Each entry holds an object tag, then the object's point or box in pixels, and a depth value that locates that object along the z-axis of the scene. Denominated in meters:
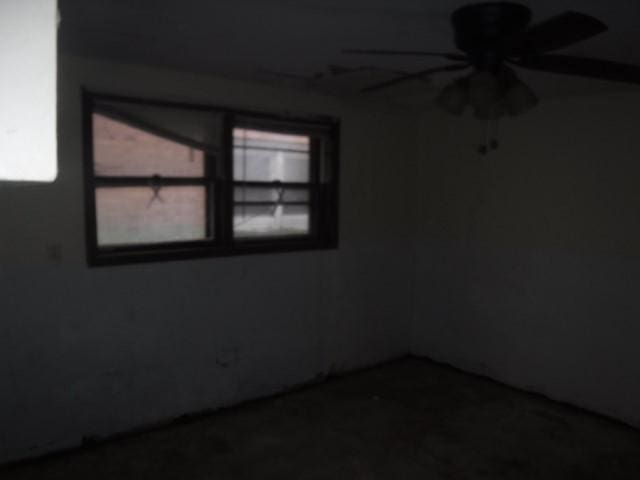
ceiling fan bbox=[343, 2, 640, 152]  1.90
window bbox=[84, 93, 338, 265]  3.03
